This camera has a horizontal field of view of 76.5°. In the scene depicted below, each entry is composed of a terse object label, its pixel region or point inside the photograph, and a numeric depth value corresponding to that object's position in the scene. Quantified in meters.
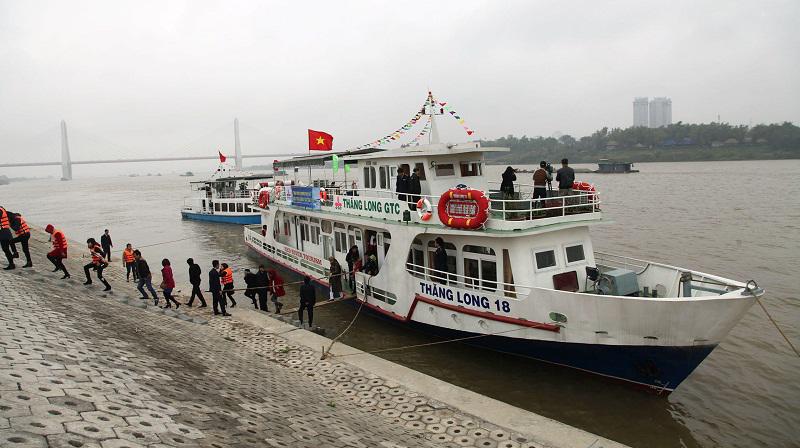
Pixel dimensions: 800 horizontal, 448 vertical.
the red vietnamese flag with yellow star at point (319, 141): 20.33
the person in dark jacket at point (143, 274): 12.43
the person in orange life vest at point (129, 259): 15.44
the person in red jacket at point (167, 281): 12.13
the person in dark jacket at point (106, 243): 18.48
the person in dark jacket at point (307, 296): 11.82
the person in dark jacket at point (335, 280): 13.51
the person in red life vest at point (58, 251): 12.29
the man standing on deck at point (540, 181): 11.18
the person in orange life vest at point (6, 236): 11.45
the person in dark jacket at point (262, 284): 13.26
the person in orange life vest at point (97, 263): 12.26
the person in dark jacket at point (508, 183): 11.55
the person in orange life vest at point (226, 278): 12.55
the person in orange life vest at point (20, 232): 12.11
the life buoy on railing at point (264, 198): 20.05
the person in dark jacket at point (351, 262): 13.62
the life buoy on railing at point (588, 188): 10.57
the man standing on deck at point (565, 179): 10.89
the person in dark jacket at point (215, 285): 12.06
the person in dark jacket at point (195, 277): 12.45
